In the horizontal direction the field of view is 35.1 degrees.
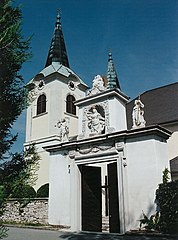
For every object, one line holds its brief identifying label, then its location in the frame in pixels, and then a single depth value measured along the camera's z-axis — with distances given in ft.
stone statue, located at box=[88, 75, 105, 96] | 42.04
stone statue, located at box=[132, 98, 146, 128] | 36.70
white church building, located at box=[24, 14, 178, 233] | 33.91
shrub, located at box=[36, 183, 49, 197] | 54.03
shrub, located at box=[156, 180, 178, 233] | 30.53
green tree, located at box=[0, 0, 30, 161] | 15.06
